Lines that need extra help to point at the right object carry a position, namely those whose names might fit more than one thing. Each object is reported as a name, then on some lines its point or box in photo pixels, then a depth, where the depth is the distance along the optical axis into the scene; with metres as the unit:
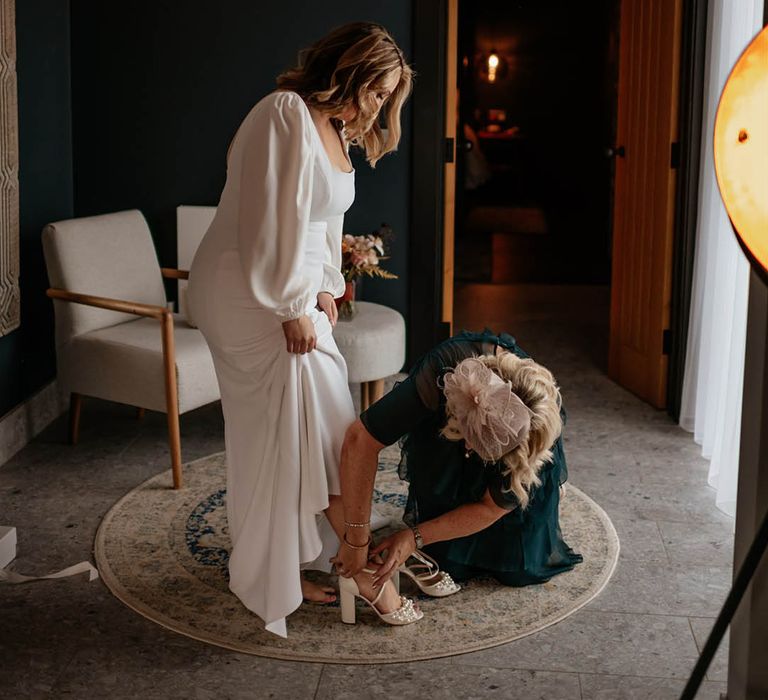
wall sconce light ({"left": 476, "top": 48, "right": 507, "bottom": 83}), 12.12
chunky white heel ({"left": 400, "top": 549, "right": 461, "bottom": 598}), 3.14
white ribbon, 3.20
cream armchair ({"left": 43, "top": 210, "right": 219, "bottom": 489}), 4.04
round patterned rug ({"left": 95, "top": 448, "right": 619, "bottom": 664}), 2.87
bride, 2.72
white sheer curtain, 3.89
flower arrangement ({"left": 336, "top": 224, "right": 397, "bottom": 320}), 4.62
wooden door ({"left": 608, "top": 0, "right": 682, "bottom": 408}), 4.80
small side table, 4.50
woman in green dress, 2.77
